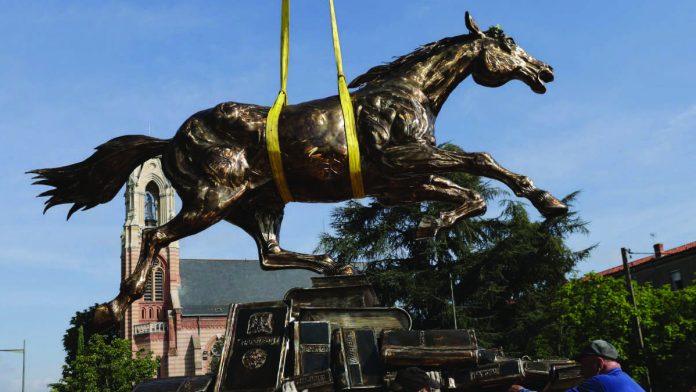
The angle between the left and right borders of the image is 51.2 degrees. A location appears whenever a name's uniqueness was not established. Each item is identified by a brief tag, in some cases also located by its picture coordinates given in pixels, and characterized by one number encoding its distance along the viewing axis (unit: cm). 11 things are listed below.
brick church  5766
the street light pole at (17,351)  3463
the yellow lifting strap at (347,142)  679
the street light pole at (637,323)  2631
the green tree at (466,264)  2736
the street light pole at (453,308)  2627
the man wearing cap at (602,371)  409
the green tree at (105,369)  3525
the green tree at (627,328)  2675
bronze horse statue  670
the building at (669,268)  3978
